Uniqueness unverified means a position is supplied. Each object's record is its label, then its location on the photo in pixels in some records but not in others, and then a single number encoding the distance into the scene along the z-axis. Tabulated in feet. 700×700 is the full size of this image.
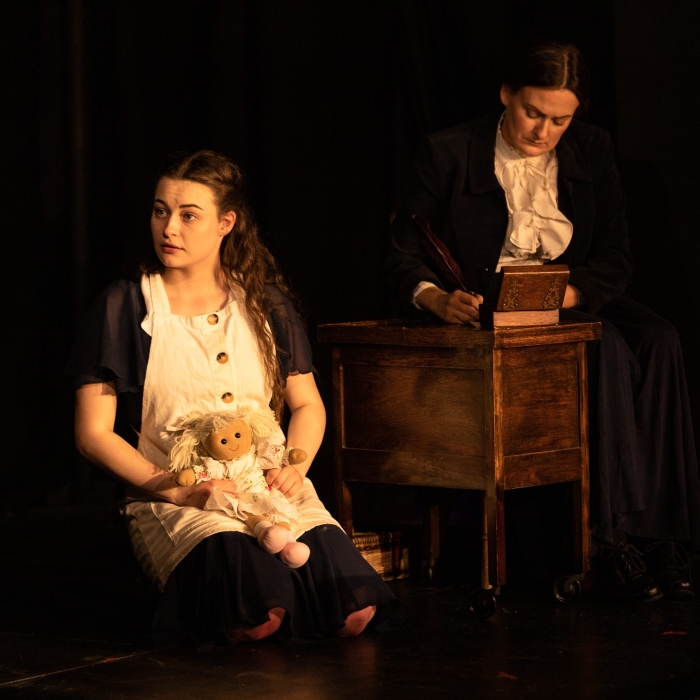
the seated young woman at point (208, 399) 19.88
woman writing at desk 23.56
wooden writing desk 21.90
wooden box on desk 22.07
